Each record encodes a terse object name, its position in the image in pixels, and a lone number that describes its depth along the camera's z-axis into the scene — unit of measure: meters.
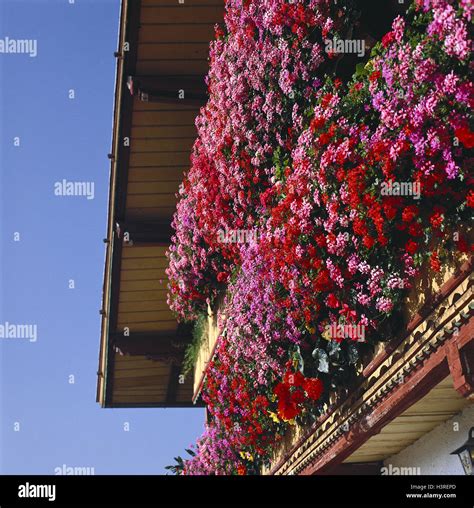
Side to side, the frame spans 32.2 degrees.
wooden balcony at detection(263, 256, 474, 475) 4.89
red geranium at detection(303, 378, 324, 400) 6.77
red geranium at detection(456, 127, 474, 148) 4.62
